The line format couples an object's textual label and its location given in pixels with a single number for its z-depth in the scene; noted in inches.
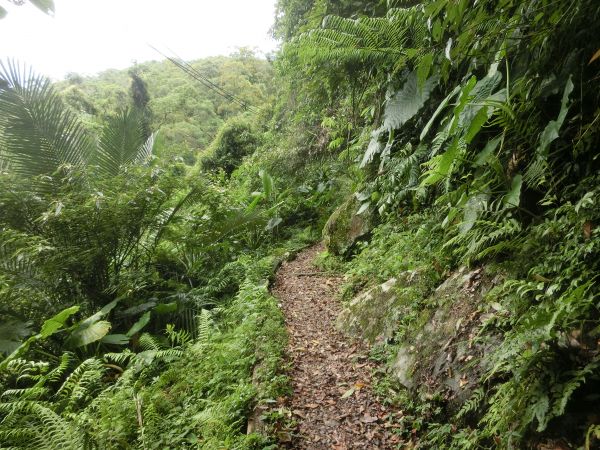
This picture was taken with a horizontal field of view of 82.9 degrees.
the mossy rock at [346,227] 184.1
